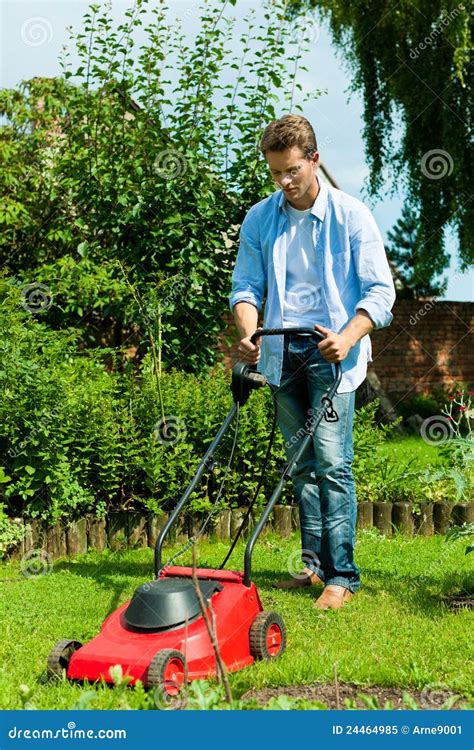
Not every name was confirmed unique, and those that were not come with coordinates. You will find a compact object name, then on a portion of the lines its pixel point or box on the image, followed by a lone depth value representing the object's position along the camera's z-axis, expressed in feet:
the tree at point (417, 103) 40.45
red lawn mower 9.27
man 12.57
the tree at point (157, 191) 23.61
